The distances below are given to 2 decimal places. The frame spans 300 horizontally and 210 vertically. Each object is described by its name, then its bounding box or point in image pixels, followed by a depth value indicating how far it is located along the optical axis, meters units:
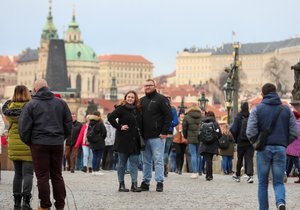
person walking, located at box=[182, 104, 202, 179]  21.11
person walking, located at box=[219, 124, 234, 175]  23.64
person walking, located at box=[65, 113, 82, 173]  24.07
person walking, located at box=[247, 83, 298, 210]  12.69
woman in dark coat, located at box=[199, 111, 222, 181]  20.20
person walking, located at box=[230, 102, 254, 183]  18.62
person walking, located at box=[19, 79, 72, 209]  12.77
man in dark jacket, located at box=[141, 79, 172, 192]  16.27
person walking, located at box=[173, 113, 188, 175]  22.67
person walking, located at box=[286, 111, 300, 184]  19.22
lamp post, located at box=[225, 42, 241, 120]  32.50
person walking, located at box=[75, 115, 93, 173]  22.80
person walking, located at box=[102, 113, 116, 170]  25.36
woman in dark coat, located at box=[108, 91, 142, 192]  16.22
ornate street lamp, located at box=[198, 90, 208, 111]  38.57
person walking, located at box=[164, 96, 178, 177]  20.98
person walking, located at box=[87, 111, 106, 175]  21.81
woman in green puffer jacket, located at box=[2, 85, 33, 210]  13.39
